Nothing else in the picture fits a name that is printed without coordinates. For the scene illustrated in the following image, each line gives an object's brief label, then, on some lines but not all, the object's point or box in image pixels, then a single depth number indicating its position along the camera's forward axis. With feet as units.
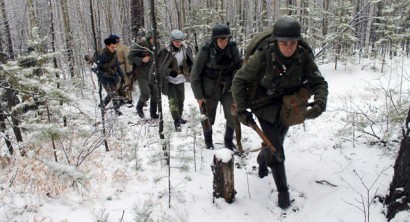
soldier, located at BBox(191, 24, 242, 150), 16.69
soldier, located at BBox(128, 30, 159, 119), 23.93
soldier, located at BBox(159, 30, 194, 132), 20.87
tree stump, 12.32
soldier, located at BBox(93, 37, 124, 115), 26.30
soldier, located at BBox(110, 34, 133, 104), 28.59
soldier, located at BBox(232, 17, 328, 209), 11.55
